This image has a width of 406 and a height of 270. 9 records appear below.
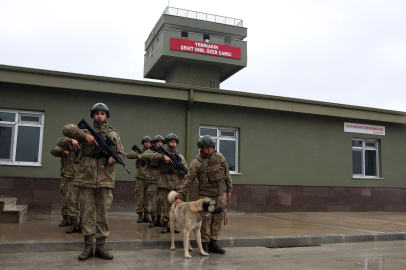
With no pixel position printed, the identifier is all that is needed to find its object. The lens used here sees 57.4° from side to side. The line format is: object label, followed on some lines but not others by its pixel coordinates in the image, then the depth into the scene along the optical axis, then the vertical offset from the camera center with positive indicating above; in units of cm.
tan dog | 581 -66
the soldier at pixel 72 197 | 738 -55
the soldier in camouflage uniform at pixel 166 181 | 794 -17
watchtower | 2423 +837
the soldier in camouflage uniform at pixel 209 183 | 638 -16
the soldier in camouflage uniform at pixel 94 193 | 554 -33
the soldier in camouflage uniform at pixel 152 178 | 844 -14
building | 1088 +135
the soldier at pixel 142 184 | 932 -30
